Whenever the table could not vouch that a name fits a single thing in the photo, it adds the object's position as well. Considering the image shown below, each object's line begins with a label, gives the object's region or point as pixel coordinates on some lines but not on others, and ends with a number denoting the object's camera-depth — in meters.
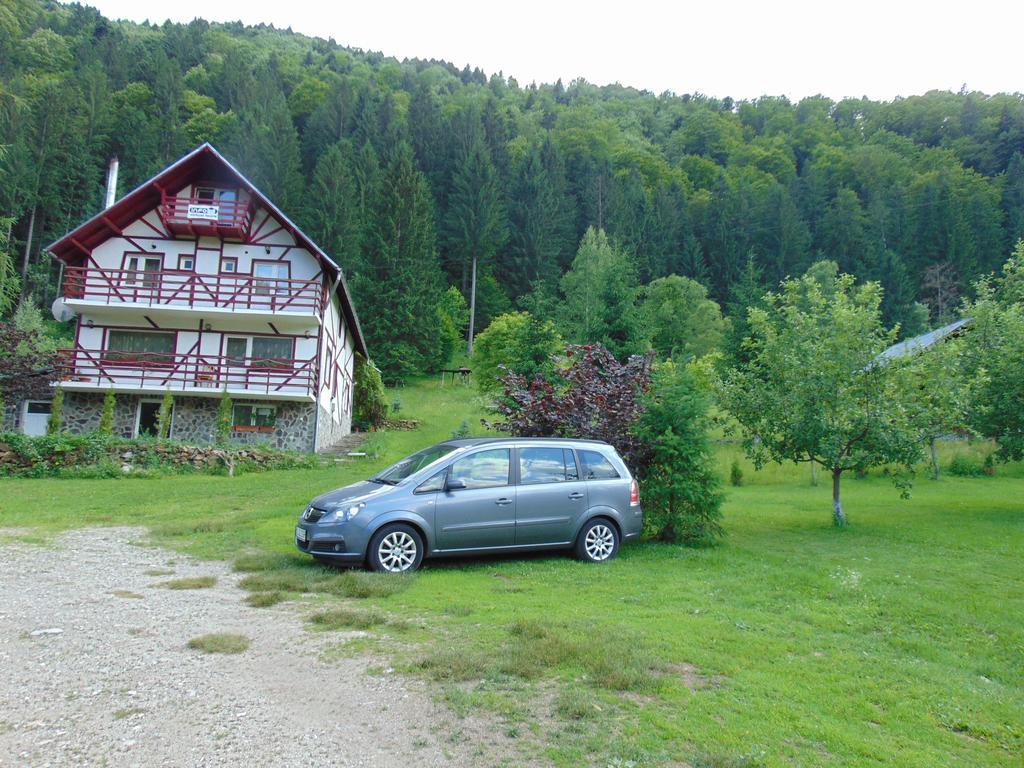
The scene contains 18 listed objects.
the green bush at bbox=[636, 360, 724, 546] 11.13
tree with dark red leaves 11.99
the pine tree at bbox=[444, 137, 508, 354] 59.84
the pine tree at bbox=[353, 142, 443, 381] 46.72
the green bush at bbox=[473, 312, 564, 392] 24.44
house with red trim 24.81
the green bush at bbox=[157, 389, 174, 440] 23.64
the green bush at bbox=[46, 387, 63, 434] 23.50
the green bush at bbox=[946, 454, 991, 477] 24.42
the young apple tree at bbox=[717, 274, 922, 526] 13.73
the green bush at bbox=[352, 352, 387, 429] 35.72
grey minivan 8.30
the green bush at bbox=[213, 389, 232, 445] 23.86
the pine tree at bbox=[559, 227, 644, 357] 25.20
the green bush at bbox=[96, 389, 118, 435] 23.78
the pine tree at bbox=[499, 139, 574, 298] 61.09
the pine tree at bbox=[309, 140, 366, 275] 49.47
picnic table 48.22
